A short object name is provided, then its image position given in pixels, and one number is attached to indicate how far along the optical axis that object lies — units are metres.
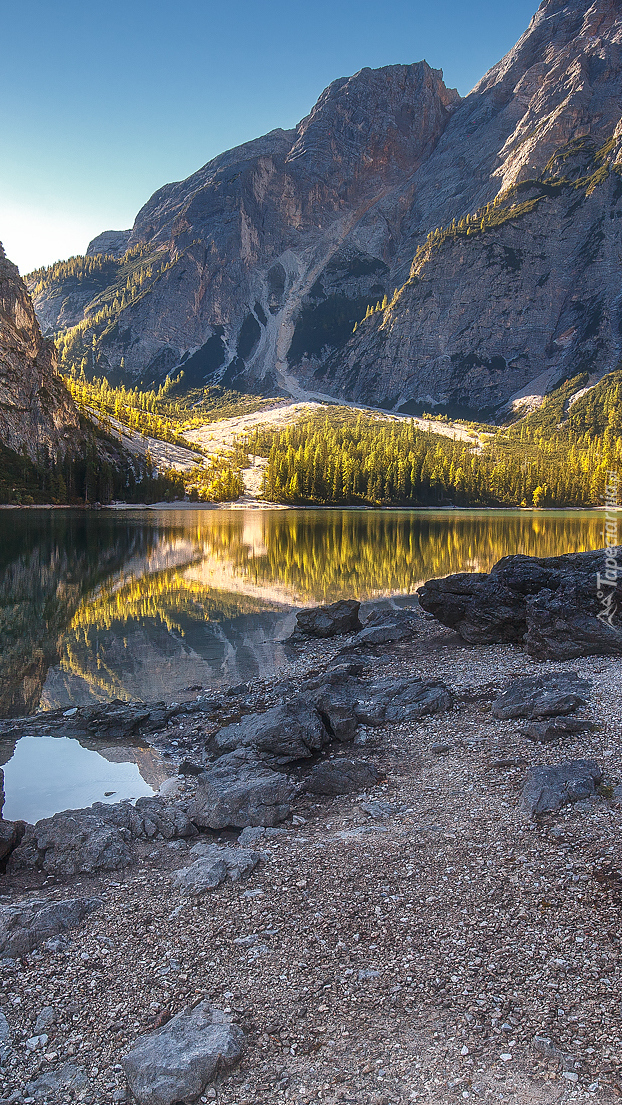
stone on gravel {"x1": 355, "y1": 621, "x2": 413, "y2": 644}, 21.69
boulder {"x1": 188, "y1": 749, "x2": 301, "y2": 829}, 10.04
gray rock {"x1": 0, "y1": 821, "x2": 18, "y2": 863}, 9.00
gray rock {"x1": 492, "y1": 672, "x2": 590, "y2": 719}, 12.62
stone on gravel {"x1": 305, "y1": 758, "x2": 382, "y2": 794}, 11.04
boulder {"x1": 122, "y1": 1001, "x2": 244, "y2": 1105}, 5.09
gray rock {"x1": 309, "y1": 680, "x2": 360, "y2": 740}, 13.23
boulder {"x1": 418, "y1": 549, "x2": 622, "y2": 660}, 16.62
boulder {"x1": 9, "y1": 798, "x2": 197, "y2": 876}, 8.95
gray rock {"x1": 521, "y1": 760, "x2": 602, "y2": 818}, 9.39
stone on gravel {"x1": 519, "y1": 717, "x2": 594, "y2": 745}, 11.59
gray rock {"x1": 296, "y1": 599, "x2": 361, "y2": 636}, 24.62
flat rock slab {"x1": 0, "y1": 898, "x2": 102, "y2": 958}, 7.13
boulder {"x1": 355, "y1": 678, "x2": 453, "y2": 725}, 14.11
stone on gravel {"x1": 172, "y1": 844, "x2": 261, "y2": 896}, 8.10
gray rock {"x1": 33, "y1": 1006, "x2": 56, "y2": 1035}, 5.93
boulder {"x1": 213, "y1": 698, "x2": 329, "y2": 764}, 12.20
